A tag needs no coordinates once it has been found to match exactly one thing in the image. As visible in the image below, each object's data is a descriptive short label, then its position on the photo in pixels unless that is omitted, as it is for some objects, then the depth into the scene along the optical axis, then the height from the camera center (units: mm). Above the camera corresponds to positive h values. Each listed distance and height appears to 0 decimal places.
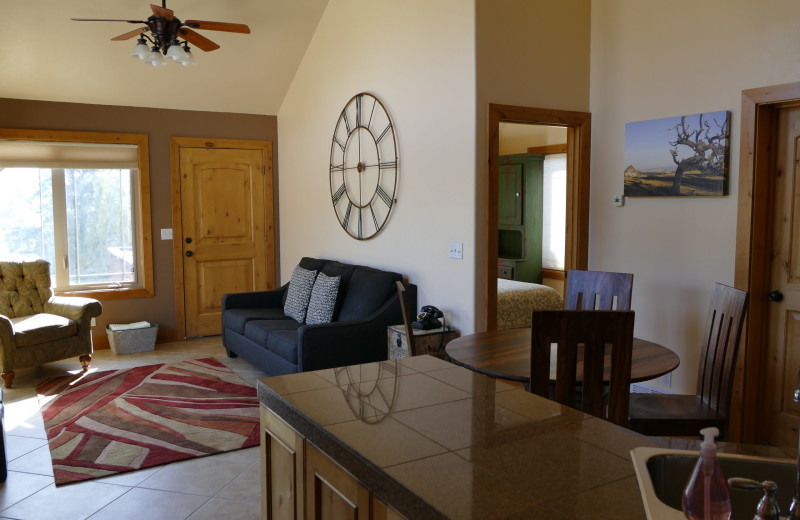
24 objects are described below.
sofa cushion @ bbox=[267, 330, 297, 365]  4539 -899
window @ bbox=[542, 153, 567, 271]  6840 +72
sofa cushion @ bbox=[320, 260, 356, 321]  5137 -443
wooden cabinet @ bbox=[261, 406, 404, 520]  1310 -597
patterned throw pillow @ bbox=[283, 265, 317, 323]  5387 -637
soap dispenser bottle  862 -364
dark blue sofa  4430 -840
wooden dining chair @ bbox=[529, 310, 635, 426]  2139 -452
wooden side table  4266 -811
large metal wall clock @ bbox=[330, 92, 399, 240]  5067 +423
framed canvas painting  3820 +381
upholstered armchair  5012 -823
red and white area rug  3680 -1315
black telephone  4328 -672
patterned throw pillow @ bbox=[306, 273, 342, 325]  5023 -640
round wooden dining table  2559 -602
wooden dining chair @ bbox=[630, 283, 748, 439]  2684 -761
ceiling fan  4233 +1242
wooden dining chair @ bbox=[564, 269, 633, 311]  3479 -400
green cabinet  6832 +116
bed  4910 -654
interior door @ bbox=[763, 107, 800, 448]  3578 -447
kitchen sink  1135 -452
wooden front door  6688 -67
